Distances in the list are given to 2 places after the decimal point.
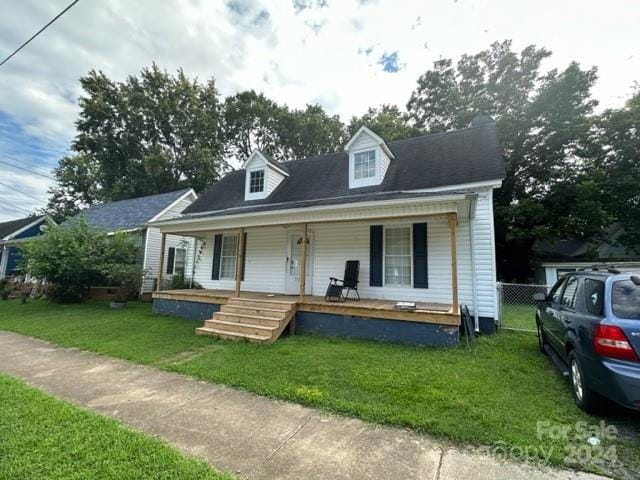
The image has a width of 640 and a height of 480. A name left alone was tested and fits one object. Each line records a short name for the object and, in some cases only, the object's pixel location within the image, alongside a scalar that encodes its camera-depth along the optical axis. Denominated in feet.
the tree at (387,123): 60.49
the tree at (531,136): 45.32
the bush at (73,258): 34.76
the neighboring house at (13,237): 58.67
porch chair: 23.76
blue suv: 8.35
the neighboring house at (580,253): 48.21
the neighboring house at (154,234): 43.53
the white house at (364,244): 20.62
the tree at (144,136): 72.84
